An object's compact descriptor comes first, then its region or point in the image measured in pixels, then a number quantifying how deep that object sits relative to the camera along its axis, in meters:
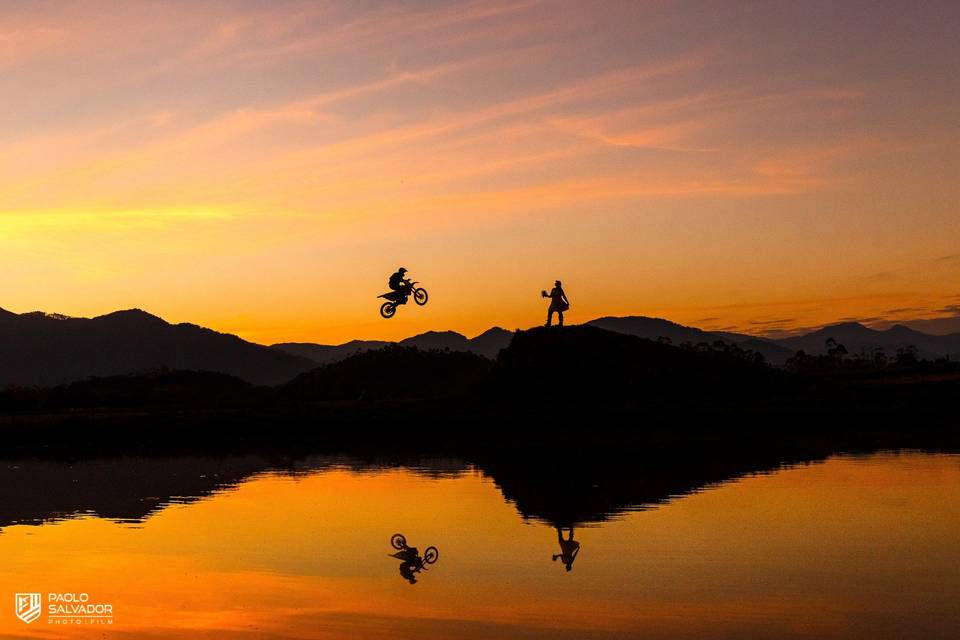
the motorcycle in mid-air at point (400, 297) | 54.44
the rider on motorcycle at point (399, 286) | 54.06
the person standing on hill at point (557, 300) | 59.41
